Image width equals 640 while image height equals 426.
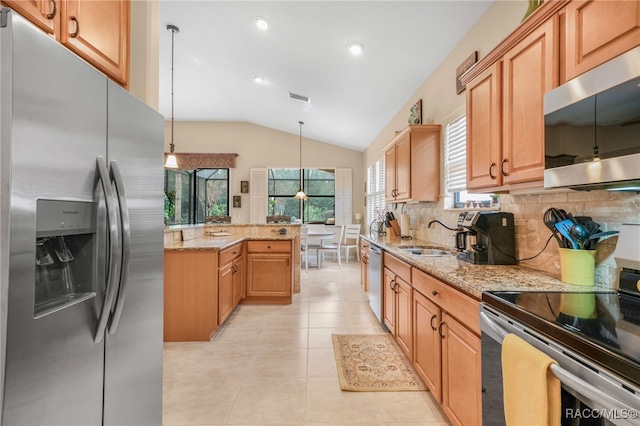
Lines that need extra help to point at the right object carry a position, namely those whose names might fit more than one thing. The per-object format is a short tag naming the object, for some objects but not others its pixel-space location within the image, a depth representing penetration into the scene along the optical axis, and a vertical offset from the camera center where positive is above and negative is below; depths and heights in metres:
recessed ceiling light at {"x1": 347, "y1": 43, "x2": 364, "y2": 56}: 3.19 +1.80
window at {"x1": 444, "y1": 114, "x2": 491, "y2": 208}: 2.77 +0.51
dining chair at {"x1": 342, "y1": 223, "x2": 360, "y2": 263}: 7.14 -0.49
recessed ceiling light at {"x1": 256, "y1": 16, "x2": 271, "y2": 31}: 3.14 +2.04
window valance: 7.58 +1.36
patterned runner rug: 2.16 -1.22
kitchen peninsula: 2.93 -0.66
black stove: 0.71 -0.32
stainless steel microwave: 0.94 +0.31
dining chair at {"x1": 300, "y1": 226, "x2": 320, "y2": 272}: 6.28 -0.69
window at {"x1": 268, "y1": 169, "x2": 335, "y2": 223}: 7.95 +0.56
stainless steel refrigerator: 0.72 -0.08
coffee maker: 1.90 -0.15
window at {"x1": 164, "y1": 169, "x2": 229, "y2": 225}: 7.60 +0.55
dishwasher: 3.17 -0.73
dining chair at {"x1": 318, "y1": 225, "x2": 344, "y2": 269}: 6.72 -0.73
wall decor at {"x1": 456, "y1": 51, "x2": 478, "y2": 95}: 2.52 +1.30
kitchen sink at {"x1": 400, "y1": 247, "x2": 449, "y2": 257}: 2.66 -0.33
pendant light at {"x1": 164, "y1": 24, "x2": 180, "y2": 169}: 3.59 +0.70
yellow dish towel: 0.83 -0.50
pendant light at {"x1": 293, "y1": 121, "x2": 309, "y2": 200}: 6.98 +0.43
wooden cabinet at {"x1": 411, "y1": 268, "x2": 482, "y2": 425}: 1.37 -0.72
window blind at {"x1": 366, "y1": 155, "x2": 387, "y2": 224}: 6.04 +0.53
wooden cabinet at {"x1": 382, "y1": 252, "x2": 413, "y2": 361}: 2.27 -0.74
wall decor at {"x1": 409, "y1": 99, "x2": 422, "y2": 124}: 3.67 +1.25
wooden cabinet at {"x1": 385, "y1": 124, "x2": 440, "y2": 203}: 3.23 +0.58
